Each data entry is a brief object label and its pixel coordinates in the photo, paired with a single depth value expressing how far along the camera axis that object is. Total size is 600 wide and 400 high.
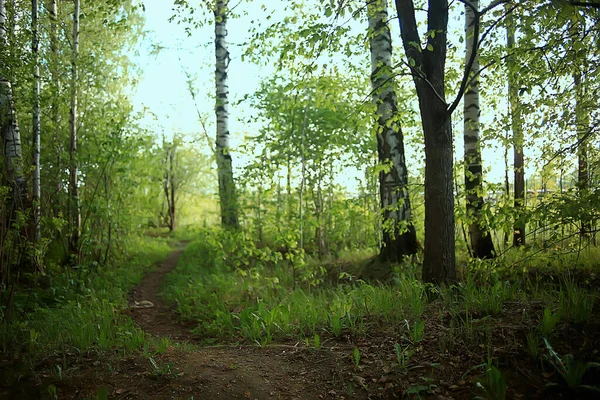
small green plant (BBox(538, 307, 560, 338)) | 3.16
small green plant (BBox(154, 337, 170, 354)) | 3.84
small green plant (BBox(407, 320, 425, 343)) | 3.57
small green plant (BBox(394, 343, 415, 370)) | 3.27
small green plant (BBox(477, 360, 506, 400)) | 2.62
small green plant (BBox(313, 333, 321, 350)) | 3.84
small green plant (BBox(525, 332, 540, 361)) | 2.98
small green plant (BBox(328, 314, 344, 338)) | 4.09
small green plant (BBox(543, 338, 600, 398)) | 2.48
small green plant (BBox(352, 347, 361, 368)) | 3.43
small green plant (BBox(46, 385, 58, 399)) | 3.06
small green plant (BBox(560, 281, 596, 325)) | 3.23
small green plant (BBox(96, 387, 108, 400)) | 2.91
